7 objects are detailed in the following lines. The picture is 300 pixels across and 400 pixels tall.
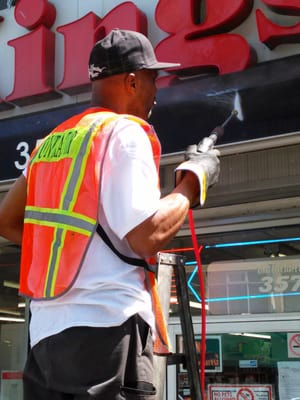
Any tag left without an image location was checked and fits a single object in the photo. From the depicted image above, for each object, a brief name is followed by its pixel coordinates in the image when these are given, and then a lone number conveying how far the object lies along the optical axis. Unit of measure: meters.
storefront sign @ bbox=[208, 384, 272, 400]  4.68
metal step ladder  1.86
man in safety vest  1.52
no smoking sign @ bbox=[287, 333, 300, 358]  4.64
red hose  1.93
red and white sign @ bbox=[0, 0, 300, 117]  3.53
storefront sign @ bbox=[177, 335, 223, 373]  4.89
